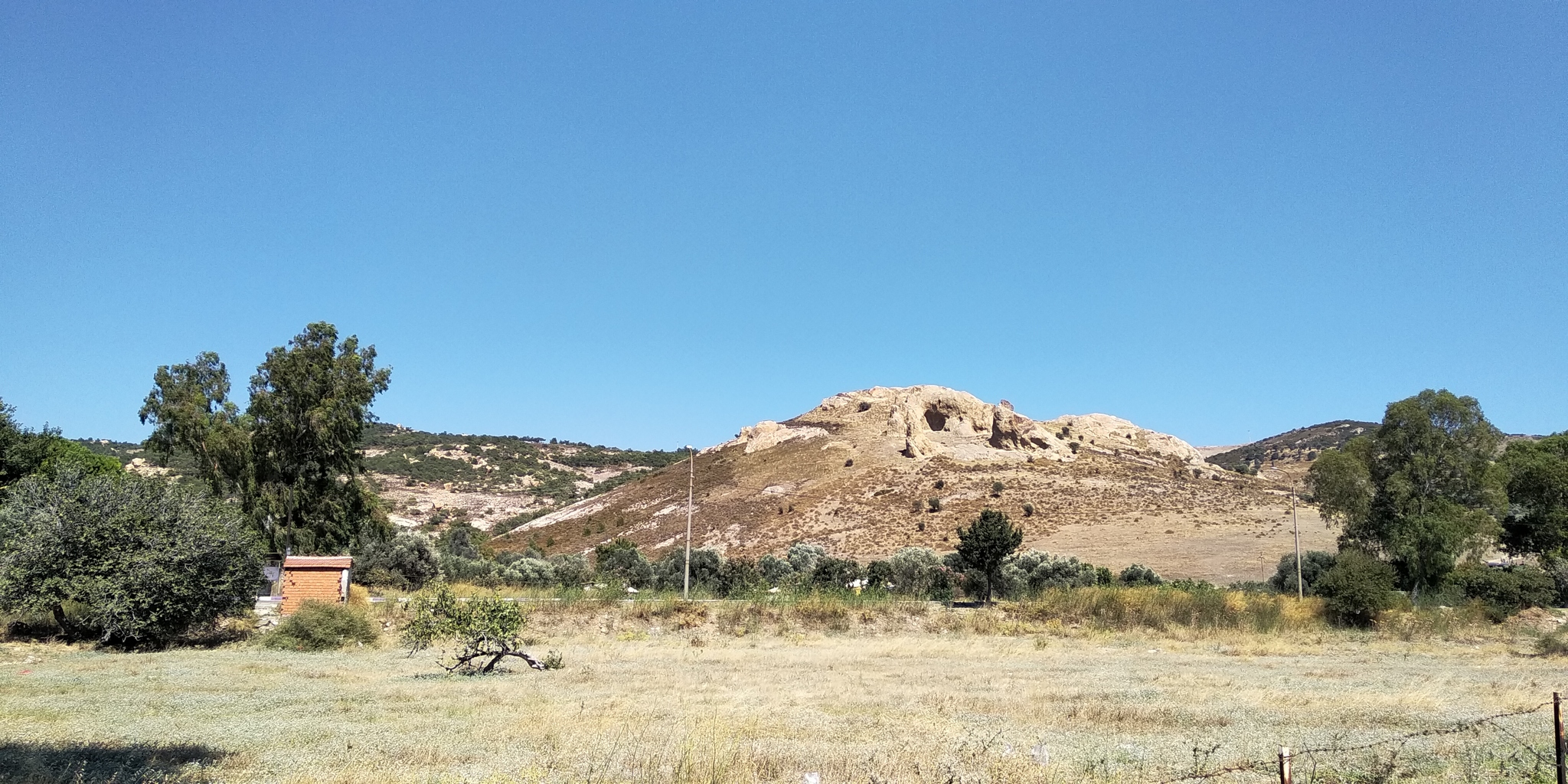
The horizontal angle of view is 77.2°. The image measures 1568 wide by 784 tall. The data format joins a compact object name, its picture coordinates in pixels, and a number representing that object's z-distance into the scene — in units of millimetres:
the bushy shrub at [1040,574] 42406
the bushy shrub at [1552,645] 24453
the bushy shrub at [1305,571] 43156
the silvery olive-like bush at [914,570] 43812
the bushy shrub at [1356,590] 31391
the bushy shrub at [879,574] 45506
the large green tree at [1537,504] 48844
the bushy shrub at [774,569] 49375
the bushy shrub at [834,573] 44750
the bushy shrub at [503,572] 46062
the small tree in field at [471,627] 19781
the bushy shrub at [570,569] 46406
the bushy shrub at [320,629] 23984
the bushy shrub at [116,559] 22281
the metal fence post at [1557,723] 8102
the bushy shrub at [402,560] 43894
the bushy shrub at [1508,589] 34000
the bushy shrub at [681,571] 46344
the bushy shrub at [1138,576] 45094
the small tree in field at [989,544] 41719
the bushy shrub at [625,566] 50550
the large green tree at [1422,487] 40469
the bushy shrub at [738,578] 42906
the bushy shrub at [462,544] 58644
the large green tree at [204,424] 40688
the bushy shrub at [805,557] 51344
